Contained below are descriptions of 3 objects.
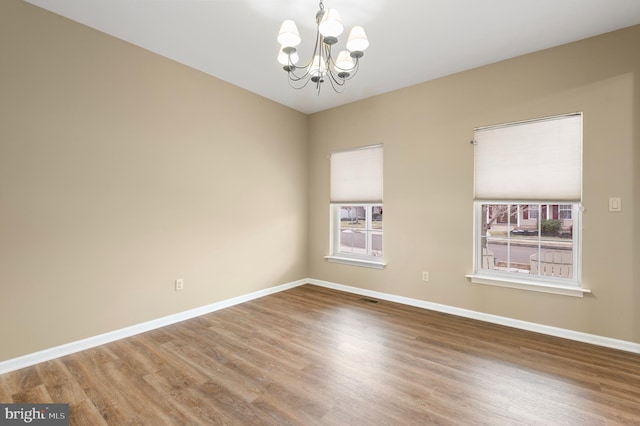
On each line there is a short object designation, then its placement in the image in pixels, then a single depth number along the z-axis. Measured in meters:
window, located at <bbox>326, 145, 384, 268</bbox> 4.27
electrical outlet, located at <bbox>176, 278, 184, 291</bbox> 3.33
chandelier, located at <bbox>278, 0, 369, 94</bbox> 1.86
